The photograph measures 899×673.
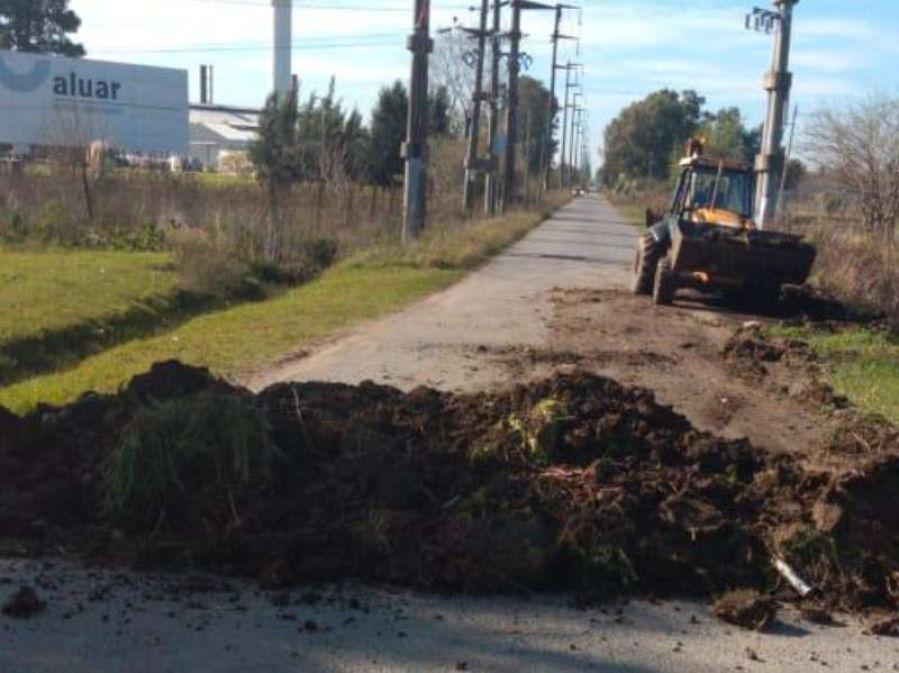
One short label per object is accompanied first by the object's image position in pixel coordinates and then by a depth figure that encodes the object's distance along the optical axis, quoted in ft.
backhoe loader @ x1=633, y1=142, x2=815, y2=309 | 56.85
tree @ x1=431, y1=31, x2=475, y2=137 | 235.61
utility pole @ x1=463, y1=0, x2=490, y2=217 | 143.23
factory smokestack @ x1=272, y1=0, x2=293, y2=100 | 299.38
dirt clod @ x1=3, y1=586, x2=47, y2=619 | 17.16
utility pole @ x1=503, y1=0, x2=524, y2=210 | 164.45
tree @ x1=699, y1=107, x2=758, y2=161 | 251.60
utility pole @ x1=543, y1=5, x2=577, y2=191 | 244.96
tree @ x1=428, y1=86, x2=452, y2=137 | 211.51
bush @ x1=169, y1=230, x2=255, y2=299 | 66.23
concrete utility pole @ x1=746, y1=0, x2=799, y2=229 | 82.07
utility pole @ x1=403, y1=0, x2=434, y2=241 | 88.17
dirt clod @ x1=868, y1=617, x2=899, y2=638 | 18.38
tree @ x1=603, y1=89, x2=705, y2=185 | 362.94
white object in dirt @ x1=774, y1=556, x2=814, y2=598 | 19.54
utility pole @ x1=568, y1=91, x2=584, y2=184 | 390.99
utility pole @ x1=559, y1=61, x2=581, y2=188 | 283.59
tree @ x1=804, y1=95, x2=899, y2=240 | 88.02
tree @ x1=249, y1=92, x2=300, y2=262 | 155.22
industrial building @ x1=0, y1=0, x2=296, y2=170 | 224.53
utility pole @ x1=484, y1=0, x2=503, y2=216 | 157.99
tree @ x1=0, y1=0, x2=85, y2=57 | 256.52
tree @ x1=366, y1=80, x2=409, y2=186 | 185.52
